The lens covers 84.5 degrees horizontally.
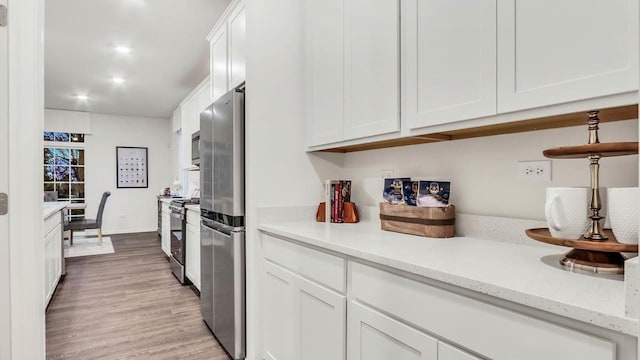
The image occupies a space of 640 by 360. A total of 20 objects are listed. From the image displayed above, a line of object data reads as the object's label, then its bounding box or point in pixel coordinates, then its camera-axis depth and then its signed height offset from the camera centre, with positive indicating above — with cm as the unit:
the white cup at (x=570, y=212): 98 -10
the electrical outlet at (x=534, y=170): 129 +2
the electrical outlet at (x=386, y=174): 199 +1
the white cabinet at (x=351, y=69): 157 +54
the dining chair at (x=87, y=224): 546 -77
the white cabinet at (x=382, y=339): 104 -53
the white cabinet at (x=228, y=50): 226 +90
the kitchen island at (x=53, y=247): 301 -69
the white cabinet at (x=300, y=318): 141 -65
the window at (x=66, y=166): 703 +20
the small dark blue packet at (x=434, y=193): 152 -8
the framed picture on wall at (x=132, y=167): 761 +20
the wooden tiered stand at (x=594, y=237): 90 -17
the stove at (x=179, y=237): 376 -67
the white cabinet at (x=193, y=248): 339 -73
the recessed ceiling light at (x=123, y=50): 388 +142
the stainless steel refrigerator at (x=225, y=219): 208 -27
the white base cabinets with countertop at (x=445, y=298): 72 -33
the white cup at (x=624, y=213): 88 -9
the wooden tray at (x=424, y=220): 150 -19
